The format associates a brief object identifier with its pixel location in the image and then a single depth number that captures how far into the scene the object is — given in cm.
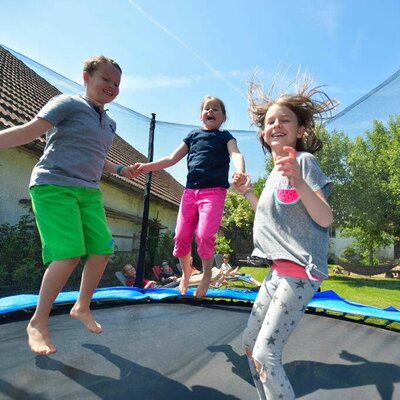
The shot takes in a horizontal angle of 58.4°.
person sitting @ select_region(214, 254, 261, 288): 591
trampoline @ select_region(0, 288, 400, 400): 125
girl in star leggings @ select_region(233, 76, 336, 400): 100
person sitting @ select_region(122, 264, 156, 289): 504
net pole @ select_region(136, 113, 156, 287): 385
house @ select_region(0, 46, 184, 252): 400
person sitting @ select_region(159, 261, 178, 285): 609
